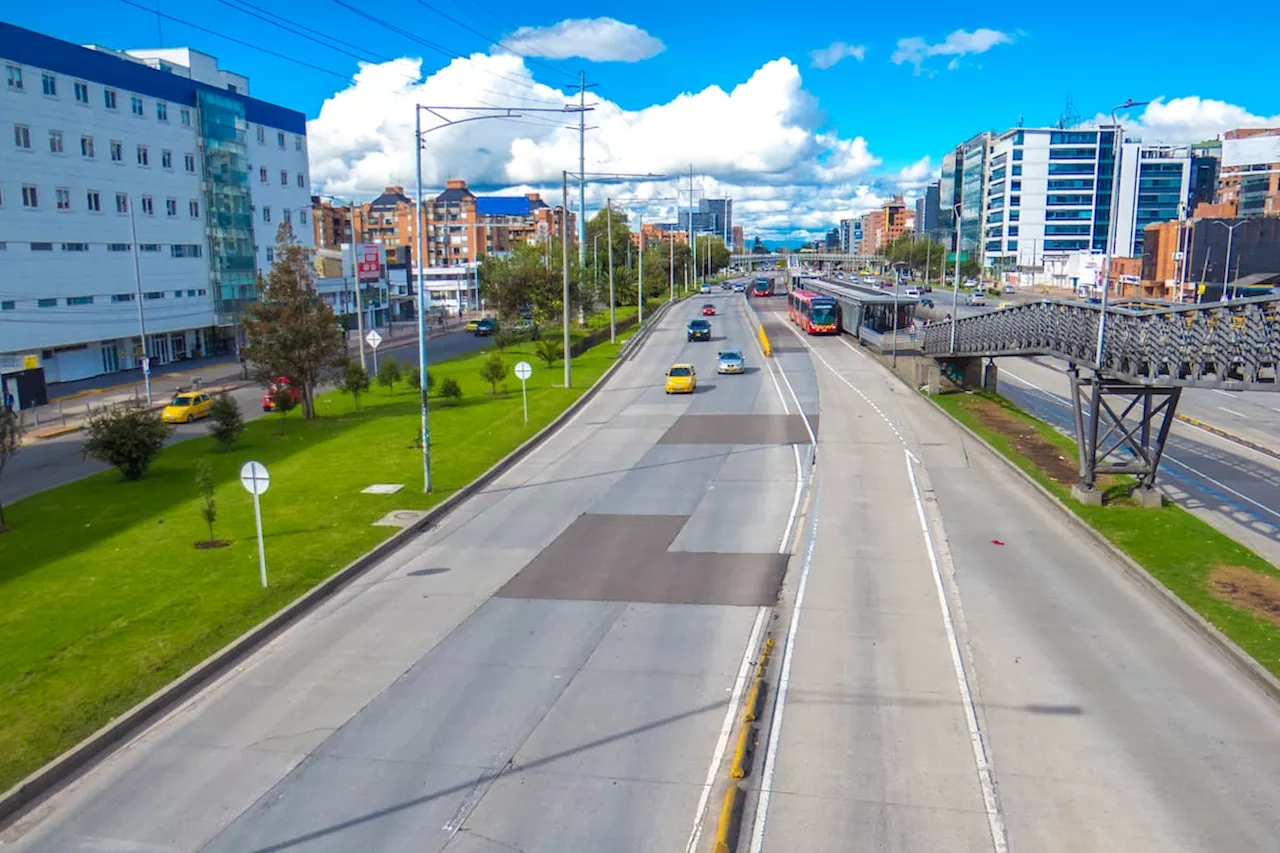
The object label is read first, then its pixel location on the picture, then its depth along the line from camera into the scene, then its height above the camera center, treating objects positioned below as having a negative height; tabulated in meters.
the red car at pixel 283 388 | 36.29 -4.47
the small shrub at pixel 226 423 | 31.59 -4.95
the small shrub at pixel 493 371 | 43.12 -4.49
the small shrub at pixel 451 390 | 42.62 -5.29
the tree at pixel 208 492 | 20.20 -4.66
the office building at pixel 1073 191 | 158.00 +12.21
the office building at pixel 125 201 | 52.97 +4.54
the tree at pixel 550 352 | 51.88 -4.52
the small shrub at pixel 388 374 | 47.03 -5.05
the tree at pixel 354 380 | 40.38 -4.58
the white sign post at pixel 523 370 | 32.41 -3.39
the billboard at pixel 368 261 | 67.81 +0.66
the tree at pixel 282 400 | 35.44 -4.71
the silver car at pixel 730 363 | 50.47 -4.92
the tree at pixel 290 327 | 36.78 -2.15
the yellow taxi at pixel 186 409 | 41.38 -5.92
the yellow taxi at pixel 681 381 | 44.03 -5.09
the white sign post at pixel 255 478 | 17.39 -3.70
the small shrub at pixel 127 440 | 27.23 -4.75
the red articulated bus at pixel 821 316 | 69.38 -3.46
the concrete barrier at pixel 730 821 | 9.45 -5.61
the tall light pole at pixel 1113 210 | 23.22 +1.35
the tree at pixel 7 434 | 22.36 -3.75
